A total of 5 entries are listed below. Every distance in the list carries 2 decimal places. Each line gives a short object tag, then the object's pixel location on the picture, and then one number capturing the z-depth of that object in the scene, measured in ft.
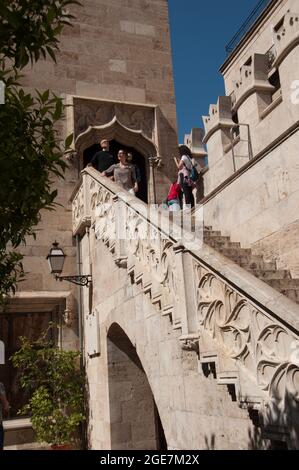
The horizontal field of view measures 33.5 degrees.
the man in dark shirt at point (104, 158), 34.37
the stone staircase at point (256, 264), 17.28
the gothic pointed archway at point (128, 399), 25.94
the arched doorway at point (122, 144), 41.42
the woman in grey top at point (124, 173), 31.81
